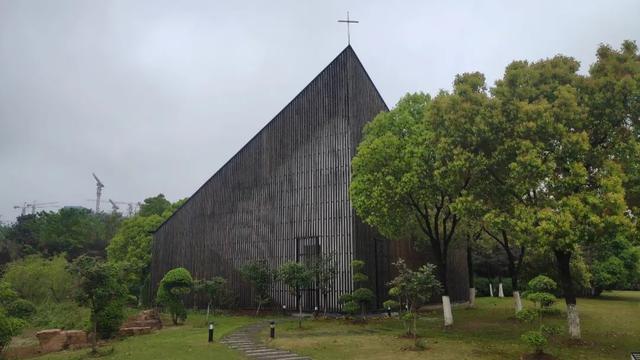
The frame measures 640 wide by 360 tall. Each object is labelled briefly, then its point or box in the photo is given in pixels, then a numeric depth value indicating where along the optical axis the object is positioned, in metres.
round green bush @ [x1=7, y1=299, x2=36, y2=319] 17.31
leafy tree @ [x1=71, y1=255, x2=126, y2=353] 14.62
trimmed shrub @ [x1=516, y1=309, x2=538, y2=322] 12.68
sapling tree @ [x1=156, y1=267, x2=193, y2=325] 23.30
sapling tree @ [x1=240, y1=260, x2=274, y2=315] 25.16
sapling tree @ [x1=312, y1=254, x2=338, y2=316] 22.41
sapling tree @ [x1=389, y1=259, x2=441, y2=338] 16.11
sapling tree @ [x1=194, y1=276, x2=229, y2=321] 24.57
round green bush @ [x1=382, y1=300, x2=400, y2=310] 18.33
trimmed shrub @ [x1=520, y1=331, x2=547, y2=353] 12.29
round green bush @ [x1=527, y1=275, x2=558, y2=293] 15.15
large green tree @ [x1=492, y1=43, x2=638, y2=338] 12.82
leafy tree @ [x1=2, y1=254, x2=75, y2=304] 28.42
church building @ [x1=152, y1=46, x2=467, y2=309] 25.77
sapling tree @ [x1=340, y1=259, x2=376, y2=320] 21.84
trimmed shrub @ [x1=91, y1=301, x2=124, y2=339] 17.75
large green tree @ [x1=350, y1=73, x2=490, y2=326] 15.76
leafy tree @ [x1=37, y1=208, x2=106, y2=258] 59.09
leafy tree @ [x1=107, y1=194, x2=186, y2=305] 40.03
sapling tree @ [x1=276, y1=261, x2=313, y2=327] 21.55
